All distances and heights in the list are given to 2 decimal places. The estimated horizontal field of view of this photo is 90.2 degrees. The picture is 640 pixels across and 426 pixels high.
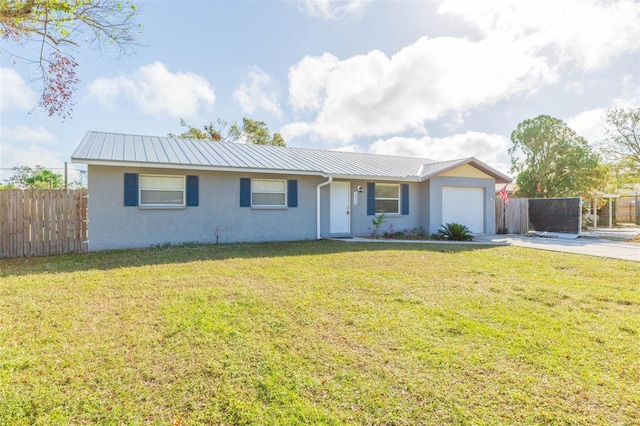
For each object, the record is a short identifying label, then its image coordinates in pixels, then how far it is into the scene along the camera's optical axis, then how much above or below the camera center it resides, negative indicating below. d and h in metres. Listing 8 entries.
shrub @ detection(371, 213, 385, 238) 12.86 -0.38
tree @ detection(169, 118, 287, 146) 27.08 +7.09
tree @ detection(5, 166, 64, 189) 15.14 +1.82
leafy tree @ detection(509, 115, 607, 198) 18.80 +3.18
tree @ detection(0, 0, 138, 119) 7.03 +4.12
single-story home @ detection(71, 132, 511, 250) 9.64 +0.82
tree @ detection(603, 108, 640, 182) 18.20 +4.21
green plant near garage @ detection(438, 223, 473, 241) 12.37 -0.74
